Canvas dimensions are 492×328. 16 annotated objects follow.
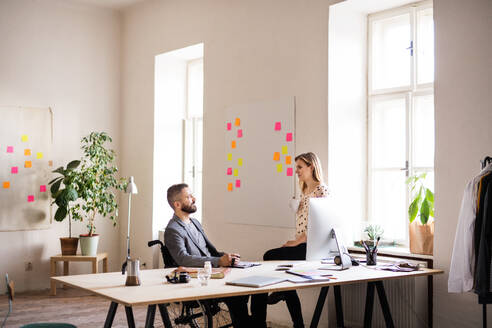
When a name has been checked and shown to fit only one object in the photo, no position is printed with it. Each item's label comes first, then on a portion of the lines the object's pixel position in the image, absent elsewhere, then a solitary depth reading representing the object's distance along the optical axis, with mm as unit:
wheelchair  3787
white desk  2809
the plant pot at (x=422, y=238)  4223
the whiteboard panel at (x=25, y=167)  6449
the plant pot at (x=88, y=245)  6426
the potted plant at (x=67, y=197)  6324
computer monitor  3814
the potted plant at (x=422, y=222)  4230
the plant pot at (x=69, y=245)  6473
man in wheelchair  3615
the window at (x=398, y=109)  4625
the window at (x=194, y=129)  6770
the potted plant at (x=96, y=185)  6430
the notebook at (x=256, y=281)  3088
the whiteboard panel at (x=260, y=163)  5070
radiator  4133
